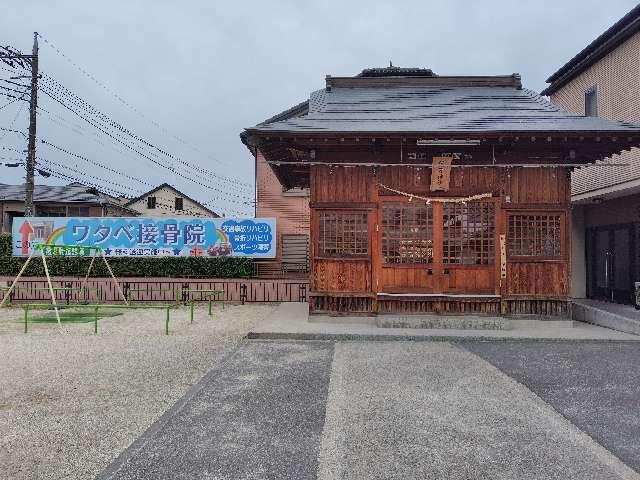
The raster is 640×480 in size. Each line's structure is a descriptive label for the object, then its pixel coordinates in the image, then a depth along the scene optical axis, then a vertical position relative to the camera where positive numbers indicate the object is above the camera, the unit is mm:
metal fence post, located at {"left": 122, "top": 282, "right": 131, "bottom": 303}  15451 -1154
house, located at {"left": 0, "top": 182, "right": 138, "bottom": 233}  33906 +4369
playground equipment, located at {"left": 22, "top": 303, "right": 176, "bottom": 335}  9578 -1218
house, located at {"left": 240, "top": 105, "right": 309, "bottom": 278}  18500 +2066
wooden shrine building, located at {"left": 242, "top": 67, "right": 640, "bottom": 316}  10031 +958
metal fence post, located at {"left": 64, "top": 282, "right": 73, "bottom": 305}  14459 -1299
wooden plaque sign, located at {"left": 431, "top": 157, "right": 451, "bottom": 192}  9930 +2021
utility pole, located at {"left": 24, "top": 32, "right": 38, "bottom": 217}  19375 +5568
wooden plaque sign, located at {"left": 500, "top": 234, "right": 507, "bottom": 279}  9984 +59
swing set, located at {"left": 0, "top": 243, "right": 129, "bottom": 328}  17116 +221
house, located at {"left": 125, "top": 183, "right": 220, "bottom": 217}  47406 +6189
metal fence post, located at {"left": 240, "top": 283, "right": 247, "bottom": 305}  15241 -1313
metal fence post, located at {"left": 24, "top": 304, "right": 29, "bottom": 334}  9547 -1435
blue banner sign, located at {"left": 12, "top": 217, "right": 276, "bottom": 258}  17734 +863
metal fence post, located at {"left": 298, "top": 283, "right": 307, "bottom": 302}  15365 -1252
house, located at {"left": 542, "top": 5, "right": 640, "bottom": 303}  11812 +2386
